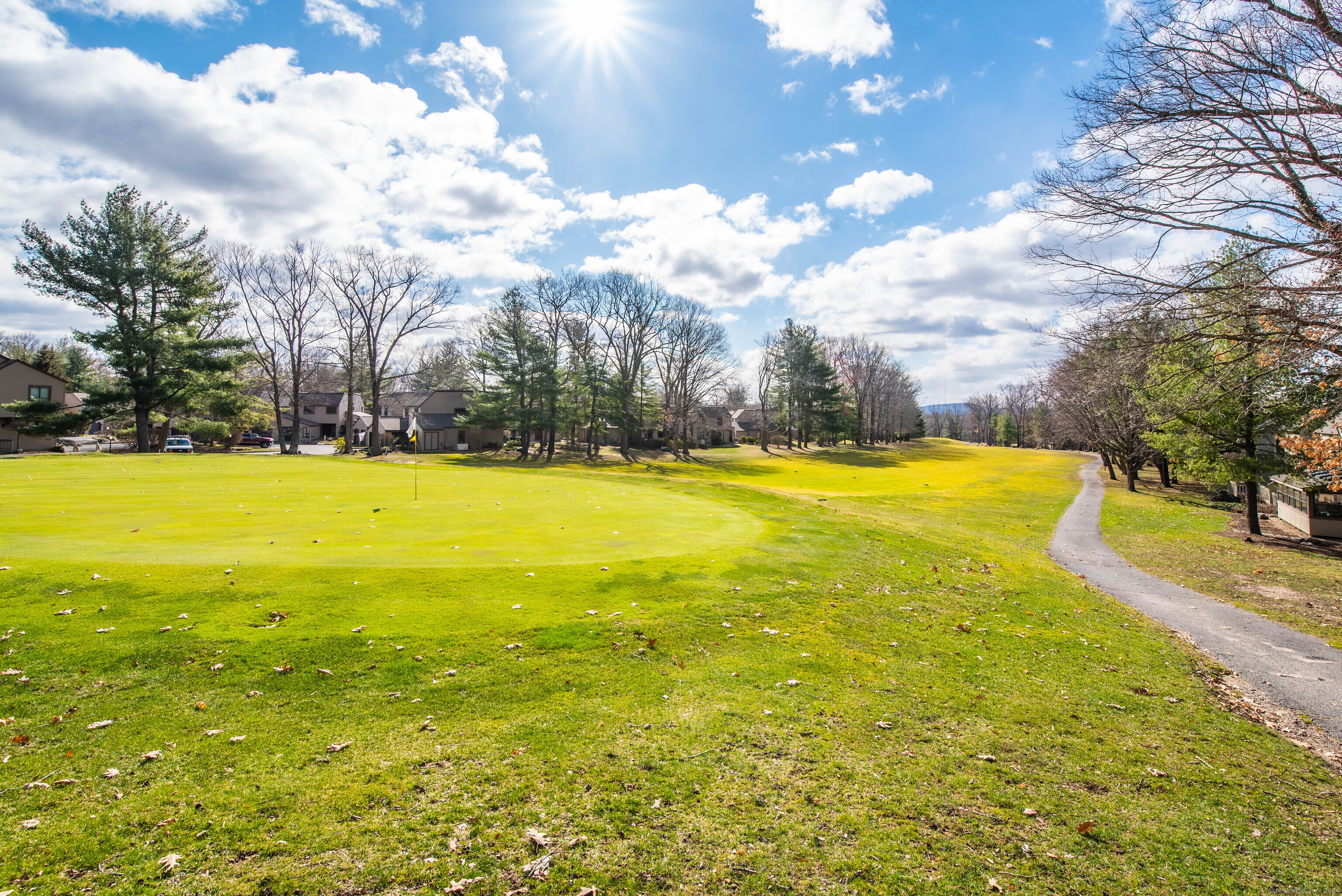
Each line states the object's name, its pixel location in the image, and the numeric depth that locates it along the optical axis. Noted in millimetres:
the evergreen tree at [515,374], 52844
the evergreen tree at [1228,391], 9875
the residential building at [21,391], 49219
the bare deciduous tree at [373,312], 51000
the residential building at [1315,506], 21203
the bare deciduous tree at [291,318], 50000
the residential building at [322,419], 84688
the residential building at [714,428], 89562
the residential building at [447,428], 66875
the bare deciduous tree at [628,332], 58969
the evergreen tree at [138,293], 38094
